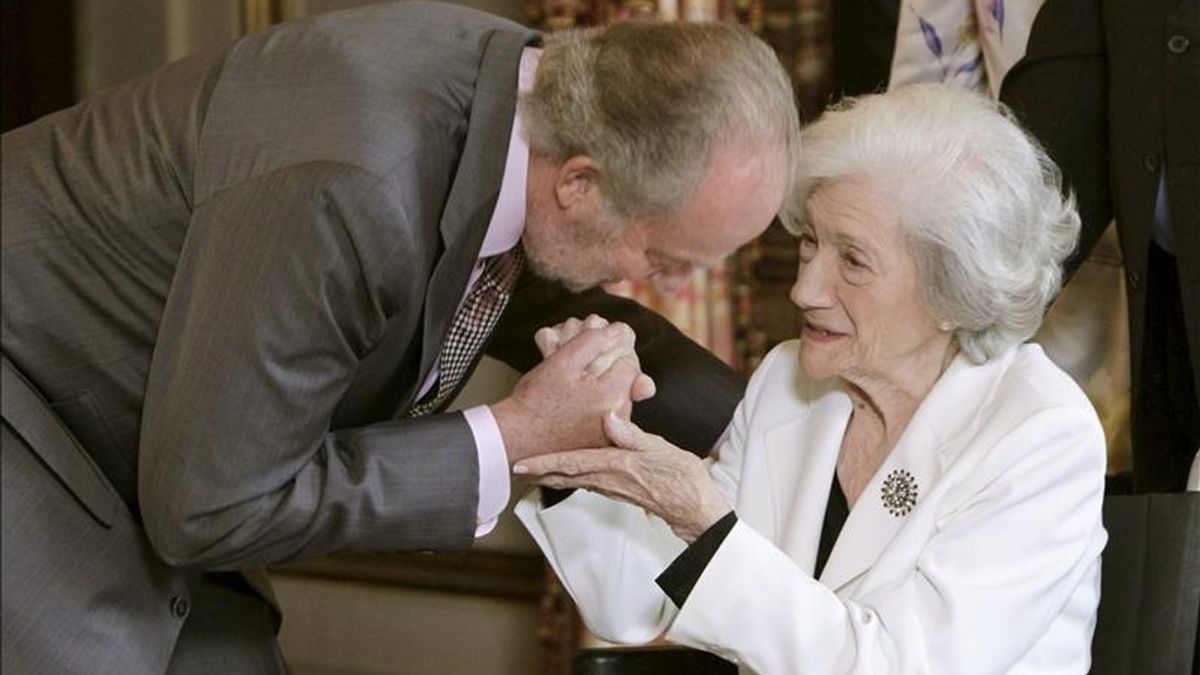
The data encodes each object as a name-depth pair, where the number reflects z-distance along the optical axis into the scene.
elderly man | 3.41
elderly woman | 3.83
